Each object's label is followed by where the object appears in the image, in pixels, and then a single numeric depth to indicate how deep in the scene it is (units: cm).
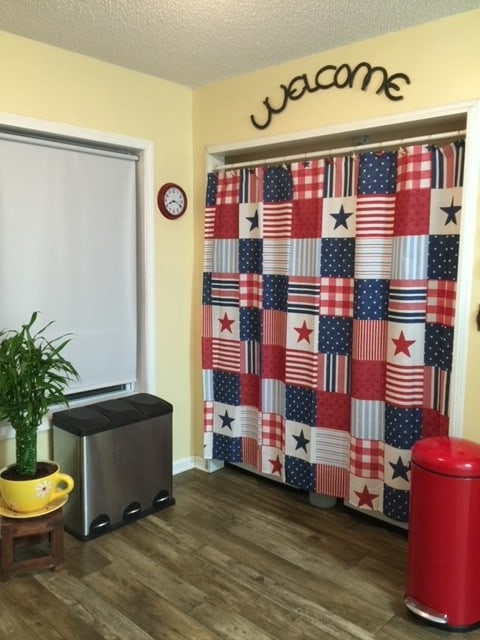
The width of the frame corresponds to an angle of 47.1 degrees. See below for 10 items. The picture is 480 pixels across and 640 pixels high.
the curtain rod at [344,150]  250
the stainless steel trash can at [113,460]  277
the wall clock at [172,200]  333
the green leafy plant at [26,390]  240
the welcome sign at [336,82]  261
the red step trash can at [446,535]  203
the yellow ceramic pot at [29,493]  242
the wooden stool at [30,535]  240
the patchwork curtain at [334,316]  256
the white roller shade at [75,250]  276
